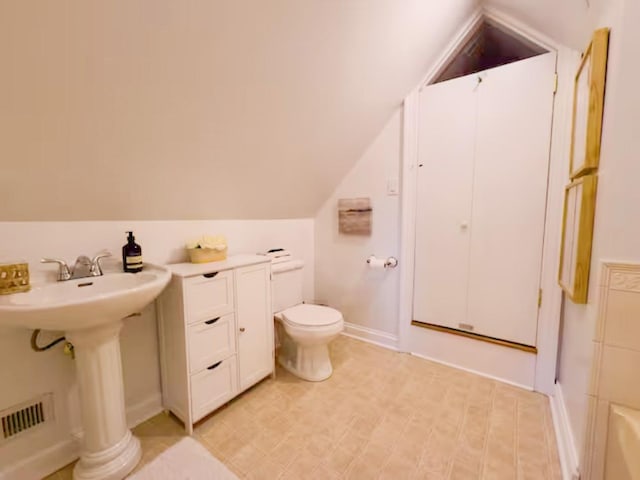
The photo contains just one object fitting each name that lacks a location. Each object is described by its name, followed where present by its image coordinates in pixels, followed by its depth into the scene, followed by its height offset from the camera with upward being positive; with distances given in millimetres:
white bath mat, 1218 -1097
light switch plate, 2201 +249
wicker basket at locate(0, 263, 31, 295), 1038 -220
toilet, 1806 -688
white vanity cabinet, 1430 -624
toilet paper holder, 2236 -340
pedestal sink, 1049 -590
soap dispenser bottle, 1384 -181
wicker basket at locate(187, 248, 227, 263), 1643 -211
